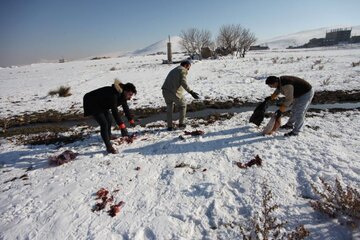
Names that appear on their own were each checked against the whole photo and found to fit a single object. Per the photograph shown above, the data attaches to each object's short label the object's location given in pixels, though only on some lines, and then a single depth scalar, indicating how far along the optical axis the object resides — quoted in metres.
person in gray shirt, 6.13
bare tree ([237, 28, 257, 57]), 43.89
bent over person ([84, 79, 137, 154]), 5.21
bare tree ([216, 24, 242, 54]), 47.48
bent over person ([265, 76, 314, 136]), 5.30
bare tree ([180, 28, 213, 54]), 50.31
